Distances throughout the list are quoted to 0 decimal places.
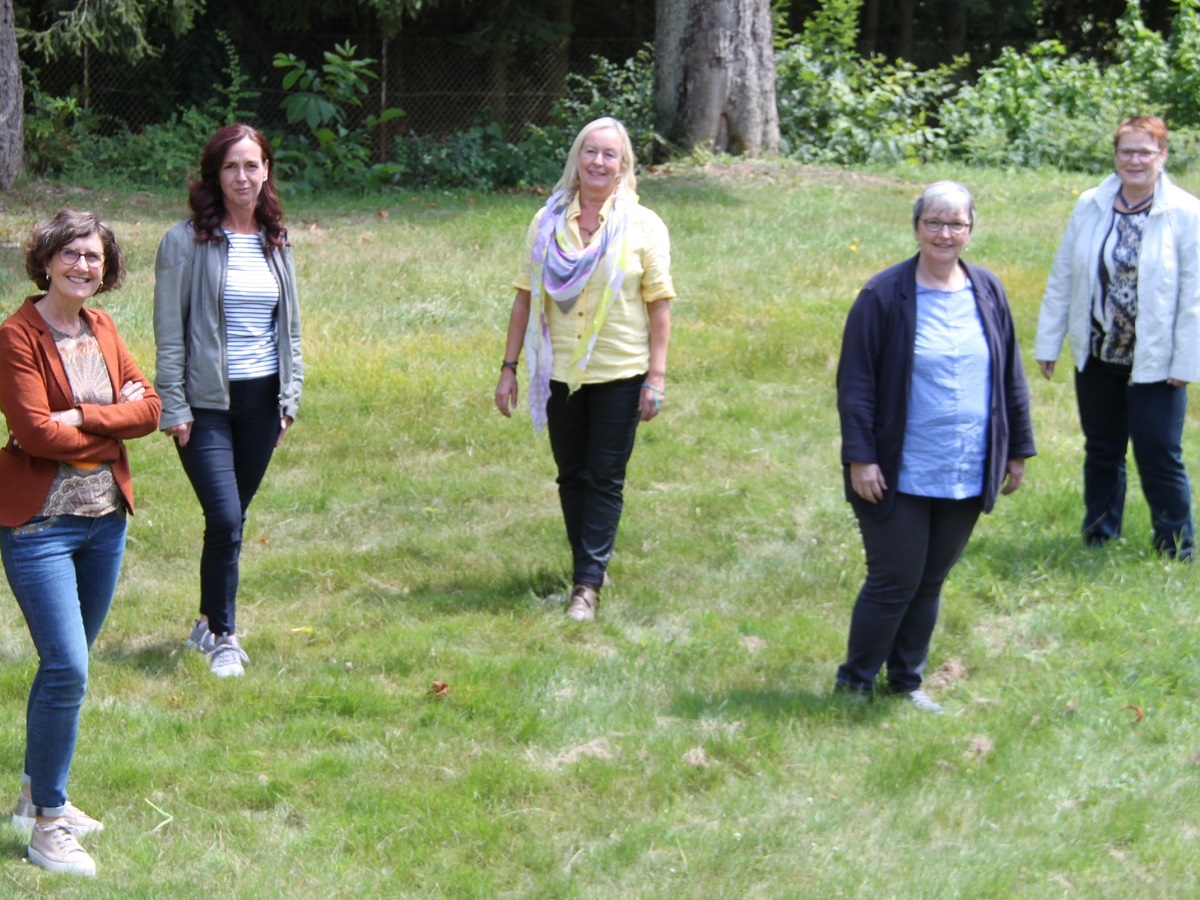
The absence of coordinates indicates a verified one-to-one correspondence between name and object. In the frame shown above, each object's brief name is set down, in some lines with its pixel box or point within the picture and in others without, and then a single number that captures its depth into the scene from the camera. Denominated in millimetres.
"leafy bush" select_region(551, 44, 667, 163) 35000
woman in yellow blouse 11805
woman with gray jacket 10734
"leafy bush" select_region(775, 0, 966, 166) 35875
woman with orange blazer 8117
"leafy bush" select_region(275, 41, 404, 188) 33781
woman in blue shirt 9742
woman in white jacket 12453
